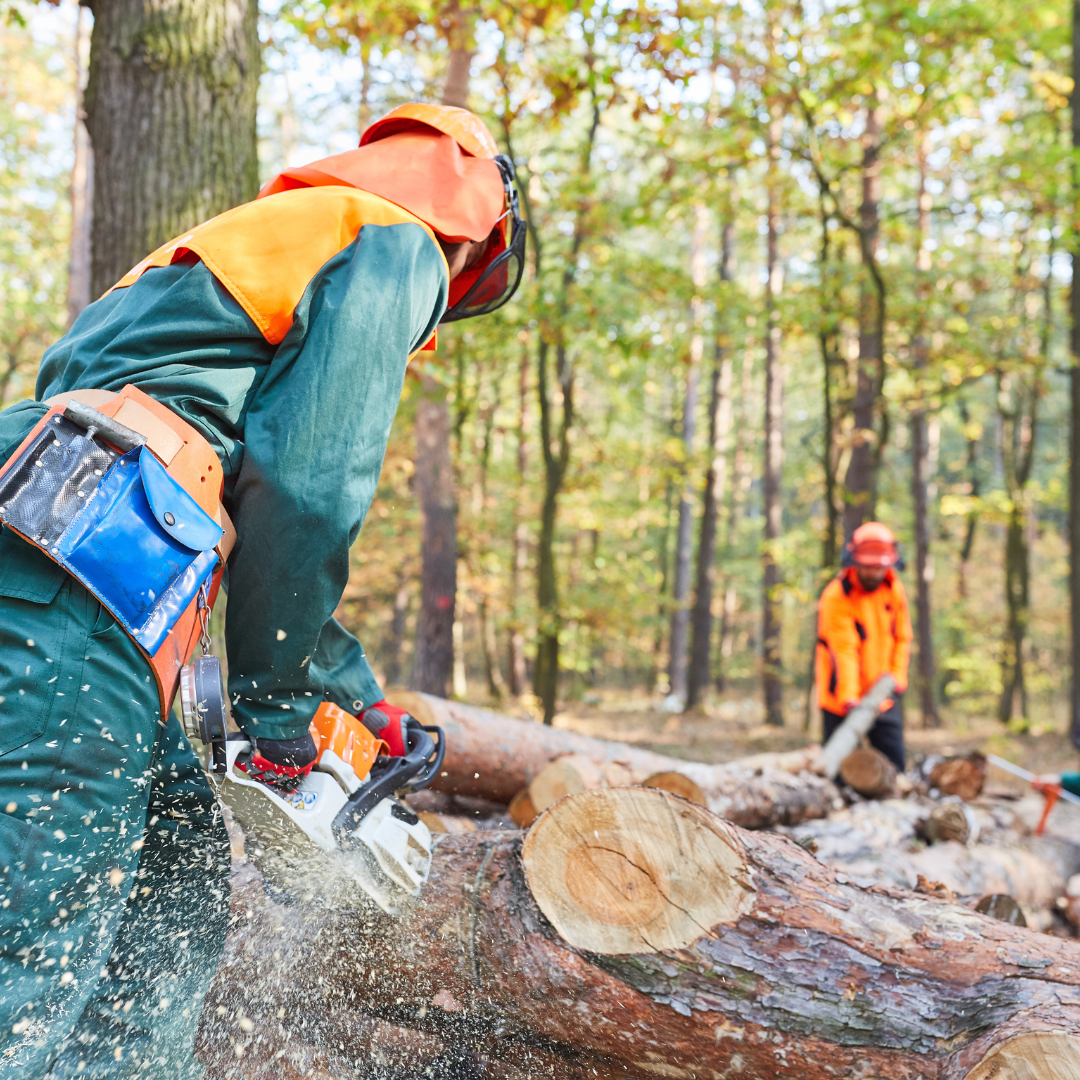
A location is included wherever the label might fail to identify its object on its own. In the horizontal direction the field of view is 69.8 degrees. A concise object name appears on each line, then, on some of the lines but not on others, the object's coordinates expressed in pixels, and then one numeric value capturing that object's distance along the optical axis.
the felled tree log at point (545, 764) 3.62
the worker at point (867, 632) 5.62
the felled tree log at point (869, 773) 4.80
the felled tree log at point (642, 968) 1.64
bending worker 1.22
